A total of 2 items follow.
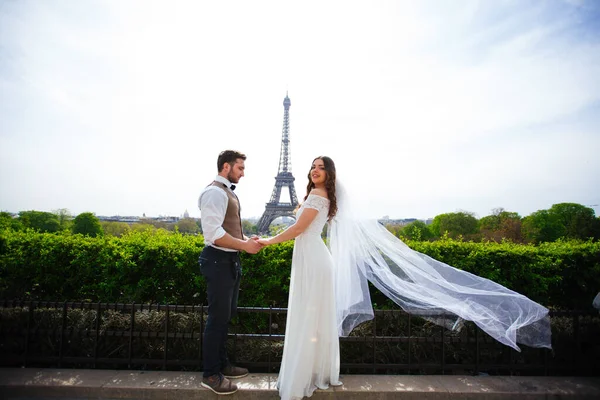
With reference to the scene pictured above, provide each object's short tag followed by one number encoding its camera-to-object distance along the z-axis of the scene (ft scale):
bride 9.36
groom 9.27
